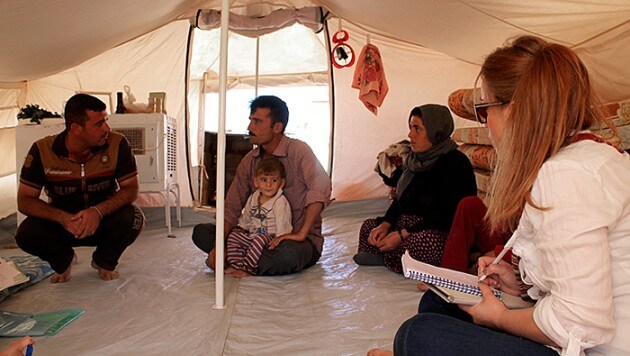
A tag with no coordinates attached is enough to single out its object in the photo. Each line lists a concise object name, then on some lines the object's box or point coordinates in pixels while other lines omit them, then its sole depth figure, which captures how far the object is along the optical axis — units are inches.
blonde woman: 31.2
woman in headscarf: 91.2
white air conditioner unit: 139.1
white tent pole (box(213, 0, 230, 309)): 77.2
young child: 97.5
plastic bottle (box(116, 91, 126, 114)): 147.0
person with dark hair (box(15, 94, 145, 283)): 91.4
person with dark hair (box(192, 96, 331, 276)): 99.9
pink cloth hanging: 160.1
